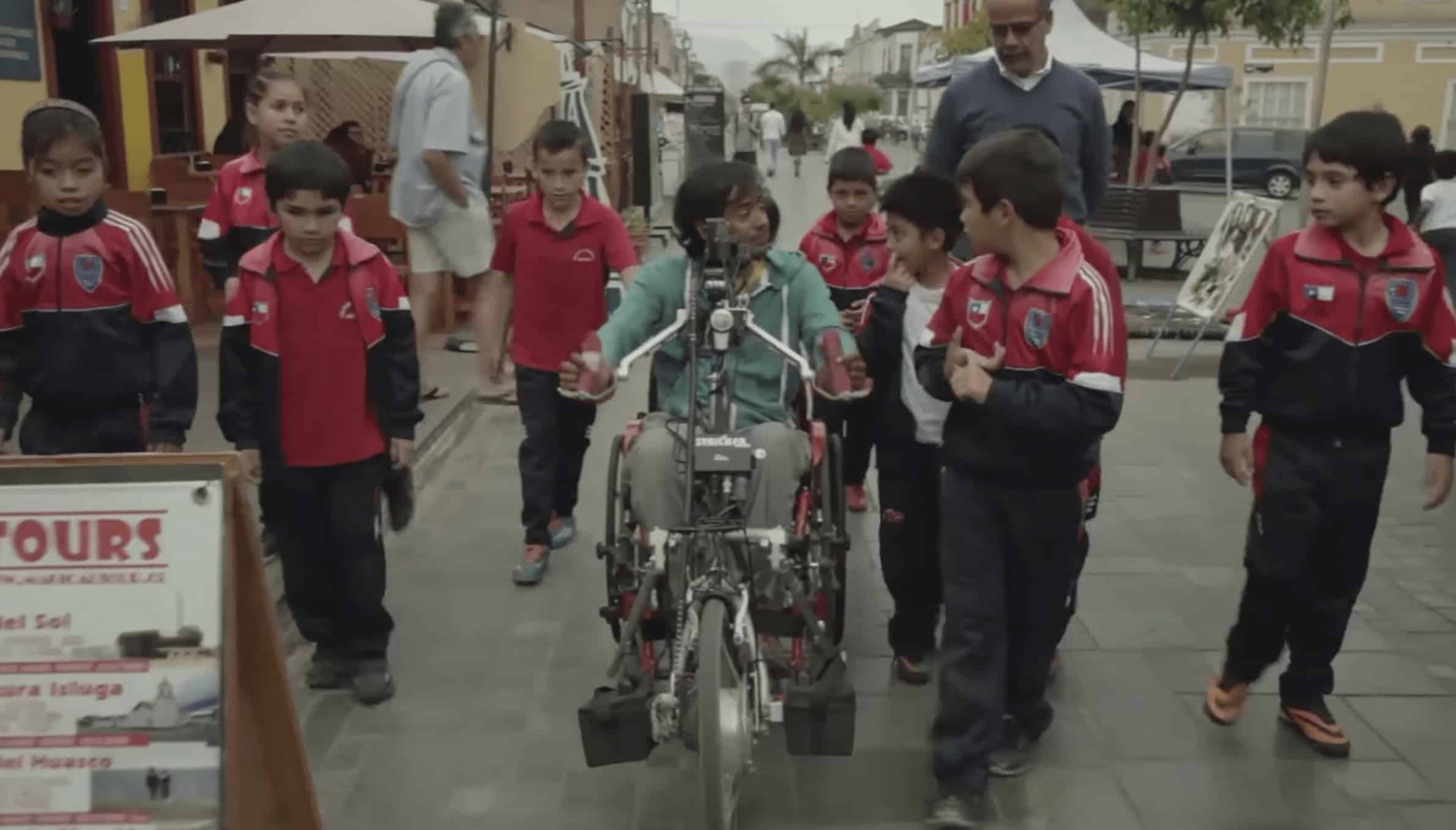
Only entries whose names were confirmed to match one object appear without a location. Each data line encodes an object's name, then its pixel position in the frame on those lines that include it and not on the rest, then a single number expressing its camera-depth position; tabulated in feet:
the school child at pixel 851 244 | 17.57
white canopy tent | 57.47
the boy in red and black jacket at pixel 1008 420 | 11.06
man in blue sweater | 14.76
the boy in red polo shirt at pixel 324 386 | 13.42
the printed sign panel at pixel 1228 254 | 31.45
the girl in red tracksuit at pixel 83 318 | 12.55
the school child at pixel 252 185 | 16.43
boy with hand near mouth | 13.75
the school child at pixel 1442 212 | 33.24
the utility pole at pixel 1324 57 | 40.93
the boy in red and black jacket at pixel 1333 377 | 12.17
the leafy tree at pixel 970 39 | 113.70
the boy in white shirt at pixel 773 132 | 113.19
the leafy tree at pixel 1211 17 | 56.13
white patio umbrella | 29.19
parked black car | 90.68
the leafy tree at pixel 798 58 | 332.80
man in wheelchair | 12.68
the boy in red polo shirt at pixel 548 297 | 17.81
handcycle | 10.81
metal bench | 47.60
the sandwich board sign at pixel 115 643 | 9.39
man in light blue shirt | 22.74
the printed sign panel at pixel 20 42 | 31.53
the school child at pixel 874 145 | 57.98
